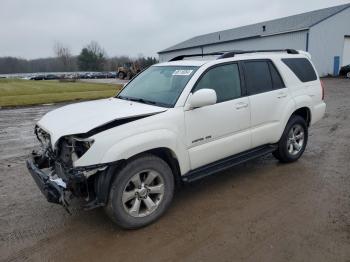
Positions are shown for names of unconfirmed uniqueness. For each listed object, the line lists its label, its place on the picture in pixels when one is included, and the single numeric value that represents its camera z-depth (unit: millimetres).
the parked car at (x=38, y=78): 53947
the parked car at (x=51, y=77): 54312
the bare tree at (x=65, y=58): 93312
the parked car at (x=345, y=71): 27922
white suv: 3230
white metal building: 29281
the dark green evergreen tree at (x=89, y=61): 85250
